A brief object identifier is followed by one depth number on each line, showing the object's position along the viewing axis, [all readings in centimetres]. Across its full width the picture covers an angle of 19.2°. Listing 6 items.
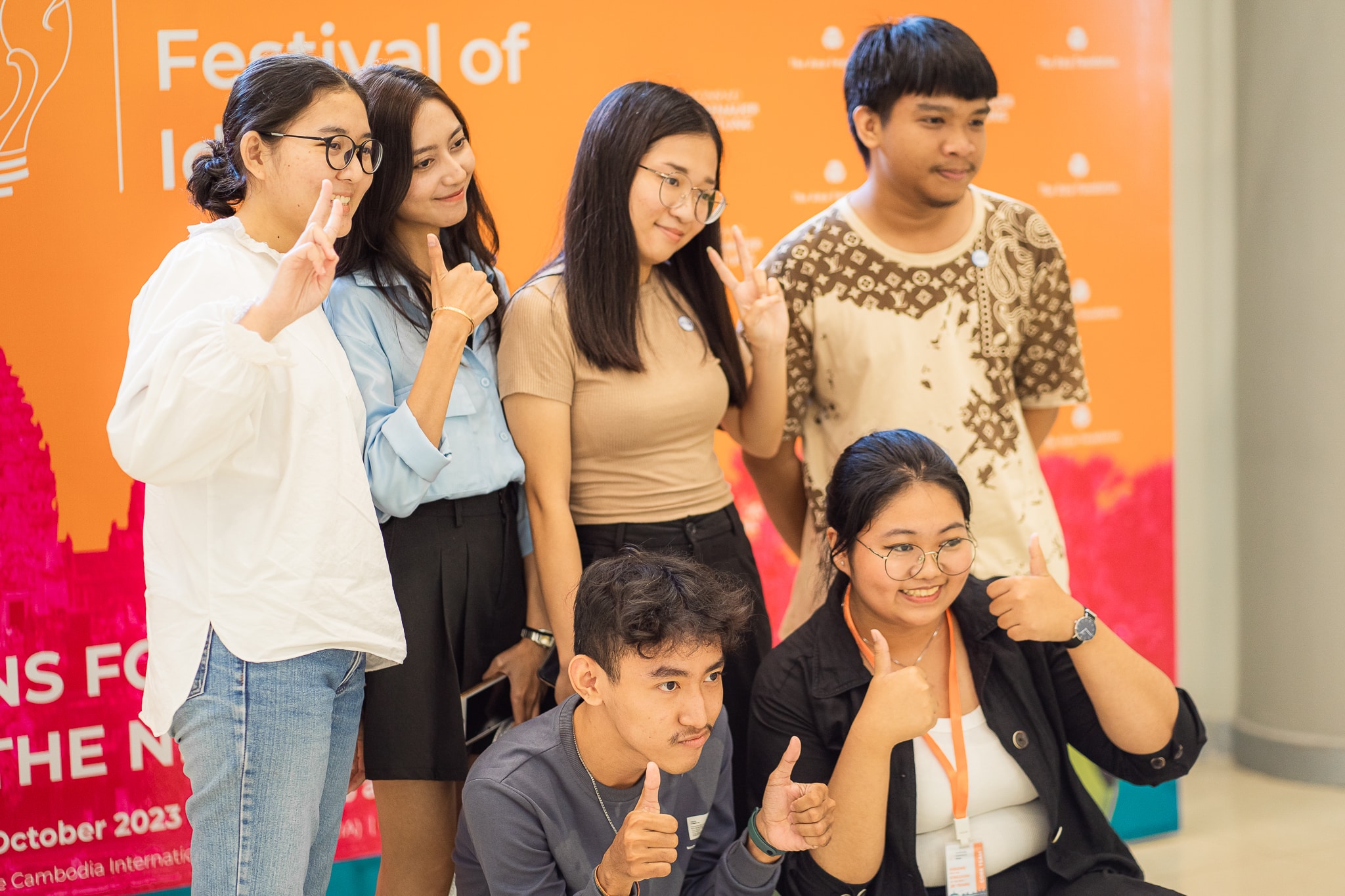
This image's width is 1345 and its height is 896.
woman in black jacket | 444
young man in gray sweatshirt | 430
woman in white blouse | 418
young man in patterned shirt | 476
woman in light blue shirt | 447
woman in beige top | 454
